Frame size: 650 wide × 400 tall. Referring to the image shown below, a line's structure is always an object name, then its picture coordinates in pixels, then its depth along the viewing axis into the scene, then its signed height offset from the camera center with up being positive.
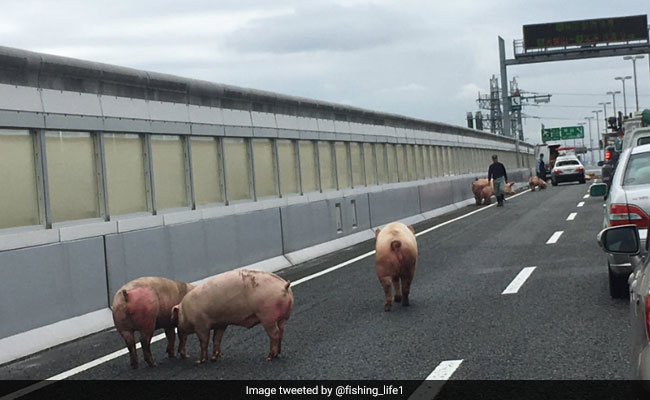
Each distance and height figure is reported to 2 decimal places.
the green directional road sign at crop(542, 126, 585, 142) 132.38 +4.11
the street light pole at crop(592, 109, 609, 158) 166.38 +7.84
